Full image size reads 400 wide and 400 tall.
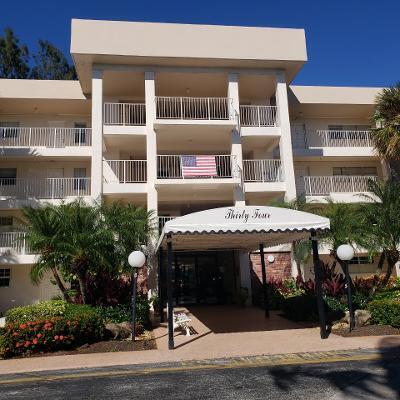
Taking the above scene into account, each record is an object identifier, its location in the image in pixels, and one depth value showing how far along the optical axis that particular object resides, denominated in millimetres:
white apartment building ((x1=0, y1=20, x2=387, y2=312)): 20547
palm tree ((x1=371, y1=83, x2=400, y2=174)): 20297
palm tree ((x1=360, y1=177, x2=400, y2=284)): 14992
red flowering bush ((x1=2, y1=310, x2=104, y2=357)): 10227
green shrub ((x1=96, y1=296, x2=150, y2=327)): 13023
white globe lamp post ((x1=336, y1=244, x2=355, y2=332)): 11732
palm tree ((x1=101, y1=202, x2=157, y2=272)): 14891
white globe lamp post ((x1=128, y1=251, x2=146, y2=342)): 11820
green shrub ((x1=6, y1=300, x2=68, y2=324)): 12094
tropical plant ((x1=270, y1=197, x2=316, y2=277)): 16078
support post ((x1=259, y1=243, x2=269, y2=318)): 15807
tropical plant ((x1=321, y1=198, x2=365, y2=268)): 14953
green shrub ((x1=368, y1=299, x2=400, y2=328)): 11805
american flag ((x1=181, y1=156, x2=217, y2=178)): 19875
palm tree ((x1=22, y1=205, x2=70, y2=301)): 13227
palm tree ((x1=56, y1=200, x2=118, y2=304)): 13055
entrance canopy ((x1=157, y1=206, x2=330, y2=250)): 10320
